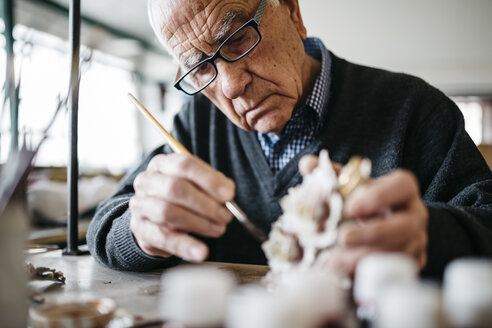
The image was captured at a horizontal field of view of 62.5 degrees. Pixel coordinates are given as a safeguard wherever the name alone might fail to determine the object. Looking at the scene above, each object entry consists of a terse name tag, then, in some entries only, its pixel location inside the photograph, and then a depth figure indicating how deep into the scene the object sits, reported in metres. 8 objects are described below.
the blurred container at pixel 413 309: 0.40
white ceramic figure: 0.61
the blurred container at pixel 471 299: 0.43
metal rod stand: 1.22
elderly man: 0.70
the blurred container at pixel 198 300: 0.45
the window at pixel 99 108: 5.18
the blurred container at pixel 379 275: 0.47
